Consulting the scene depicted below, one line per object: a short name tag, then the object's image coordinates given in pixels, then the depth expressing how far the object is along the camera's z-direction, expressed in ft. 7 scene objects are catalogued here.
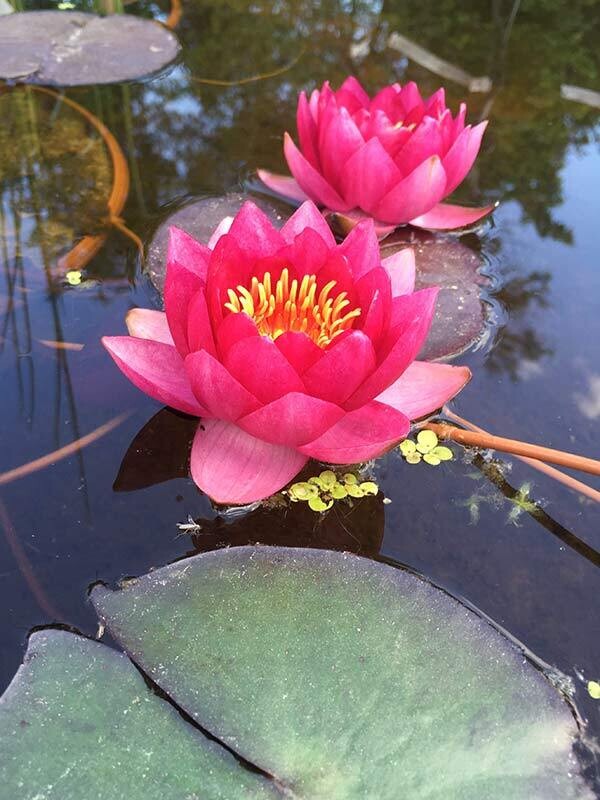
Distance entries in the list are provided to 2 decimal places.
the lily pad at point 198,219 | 0.98
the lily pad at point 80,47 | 1.39
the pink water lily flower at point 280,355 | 0.67
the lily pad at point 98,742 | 0.54
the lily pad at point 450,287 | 0.92
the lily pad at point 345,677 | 0.56
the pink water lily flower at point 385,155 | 0.99
